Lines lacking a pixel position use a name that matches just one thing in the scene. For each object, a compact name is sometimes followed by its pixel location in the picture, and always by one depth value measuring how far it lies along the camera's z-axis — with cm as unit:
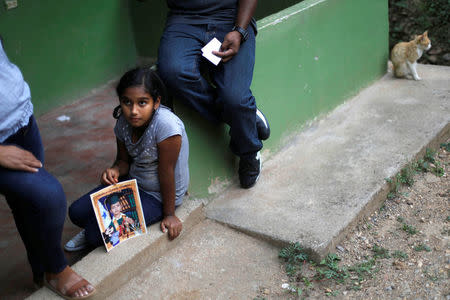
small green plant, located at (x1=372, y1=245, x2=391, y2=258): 303
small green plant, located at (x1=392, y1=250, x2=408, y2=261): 299
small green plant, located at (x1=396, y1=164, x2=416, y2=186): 363
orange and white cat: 502
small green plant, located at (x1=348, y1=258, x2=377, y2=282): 288
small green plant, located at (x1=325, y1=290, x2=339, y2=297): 278
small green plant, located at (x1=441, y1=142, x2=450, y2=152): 412
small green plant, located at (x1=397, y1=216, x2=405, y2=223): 333
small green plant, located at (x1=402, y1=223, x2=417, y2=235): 320
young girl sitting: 276
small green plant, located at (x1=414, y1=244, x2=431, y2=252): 304
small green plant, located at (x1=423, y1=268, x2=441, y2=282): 280
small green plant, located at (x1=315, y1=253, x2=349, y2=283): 287
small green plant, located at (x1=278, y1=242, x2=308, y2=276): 295
